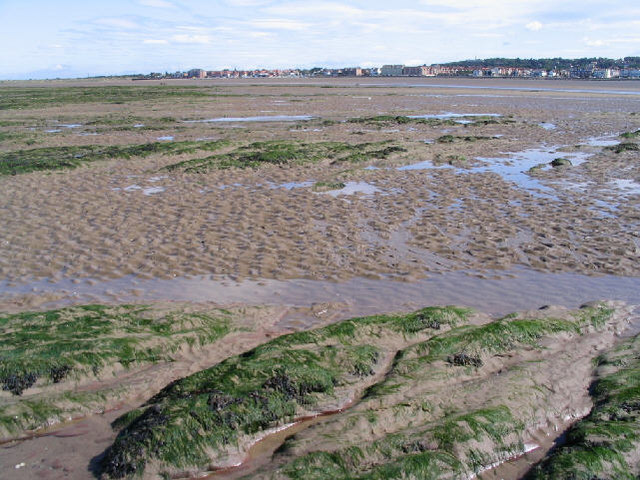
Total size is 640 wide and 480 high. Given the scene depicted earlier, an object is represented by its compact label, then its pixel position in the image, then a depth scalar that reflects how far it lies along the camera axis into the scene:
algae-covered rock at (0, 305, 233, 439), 4.57
